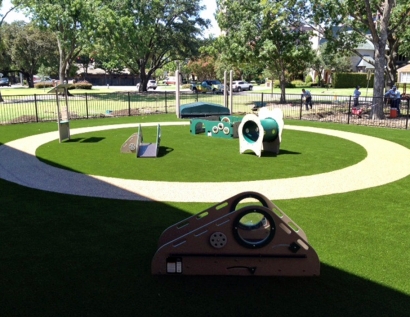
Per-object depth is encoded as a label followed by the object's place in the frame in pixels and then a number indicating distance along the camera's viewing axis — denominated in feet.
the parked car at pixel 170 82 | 319.59
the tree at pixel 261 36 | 92.48
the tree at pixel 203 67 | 238.68
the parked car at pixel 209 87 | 173.17
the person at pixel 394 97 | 76.36
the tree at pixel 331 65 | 212.93
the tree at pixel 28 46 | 234.58
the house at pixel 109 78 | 302.04
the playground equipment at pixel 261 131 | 40.60
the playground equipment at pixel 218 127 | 52.42
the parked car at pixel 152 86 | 217.15
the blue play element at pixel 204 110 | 65.51
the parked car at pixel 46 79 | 246.88
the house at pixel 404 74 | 218.38
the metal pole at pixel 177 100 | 71.06
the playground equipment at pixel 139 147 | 40.88
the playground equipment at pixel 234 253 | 16.21
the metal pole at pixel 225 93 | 73.28
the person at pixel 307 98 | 89.38
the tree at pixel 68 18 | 118.93
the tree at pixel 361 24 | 69.21
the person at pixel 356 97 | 86.99
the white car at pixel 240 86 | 184.13
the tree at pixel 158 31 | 146.72
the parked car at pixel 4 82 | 270.36
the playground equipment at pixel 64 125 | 47.52
